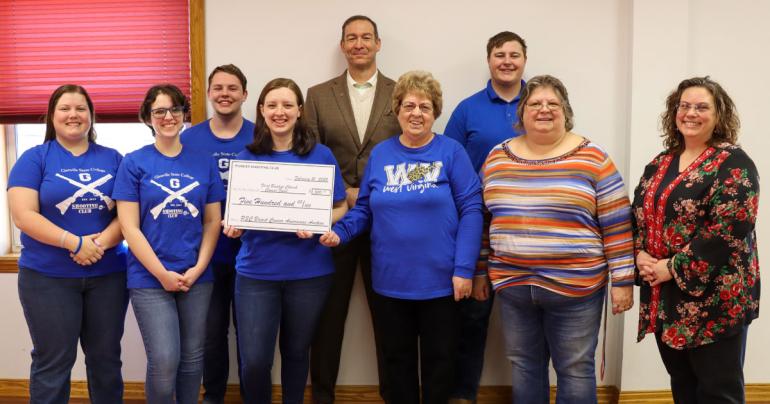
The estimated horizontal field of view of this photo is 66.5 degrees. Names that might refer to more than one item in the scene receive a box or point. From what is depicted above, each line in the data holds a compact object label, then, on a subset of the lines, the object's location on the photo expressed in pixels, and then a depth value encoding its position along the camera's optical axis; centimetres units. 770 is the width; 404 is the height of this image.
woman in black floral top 181
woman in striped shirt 200
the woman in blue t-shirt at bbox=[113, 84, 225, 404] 215
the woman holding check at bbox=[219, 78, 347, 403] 226
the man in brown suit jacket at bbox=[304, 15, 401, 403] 273
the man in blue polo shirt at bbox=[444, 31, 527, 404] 271
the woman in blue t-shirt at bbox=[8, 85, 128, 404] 219
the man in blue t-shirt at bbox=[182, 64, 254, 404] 262
